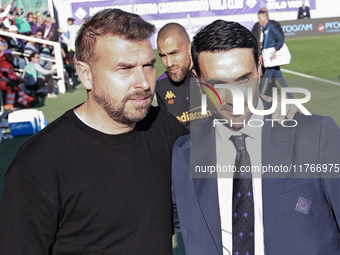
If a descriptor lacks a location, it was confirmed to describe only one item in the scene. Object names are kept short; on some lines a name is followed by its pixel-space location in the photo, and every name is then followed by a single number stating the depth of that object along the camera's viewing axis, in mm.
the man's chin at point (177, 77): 5422
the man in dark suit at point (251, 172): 2311
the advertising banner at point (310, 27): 29031
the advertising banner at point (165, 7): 27438
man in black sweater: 2330
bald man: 5184
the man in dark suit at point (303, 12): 29286
